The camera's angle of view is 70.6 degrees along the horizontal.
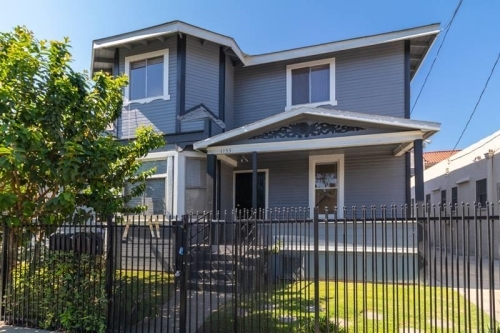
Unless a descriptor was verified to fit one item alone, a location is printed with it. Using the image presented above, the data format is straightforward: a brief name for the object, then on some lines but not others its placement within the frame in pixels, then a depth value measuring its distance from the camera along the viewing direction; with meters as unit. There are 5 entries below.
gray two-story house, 10.50
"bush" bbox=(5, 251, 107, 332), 5.82
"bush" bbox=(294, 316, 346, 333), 5.01
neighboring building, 12.76
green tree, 5.65
